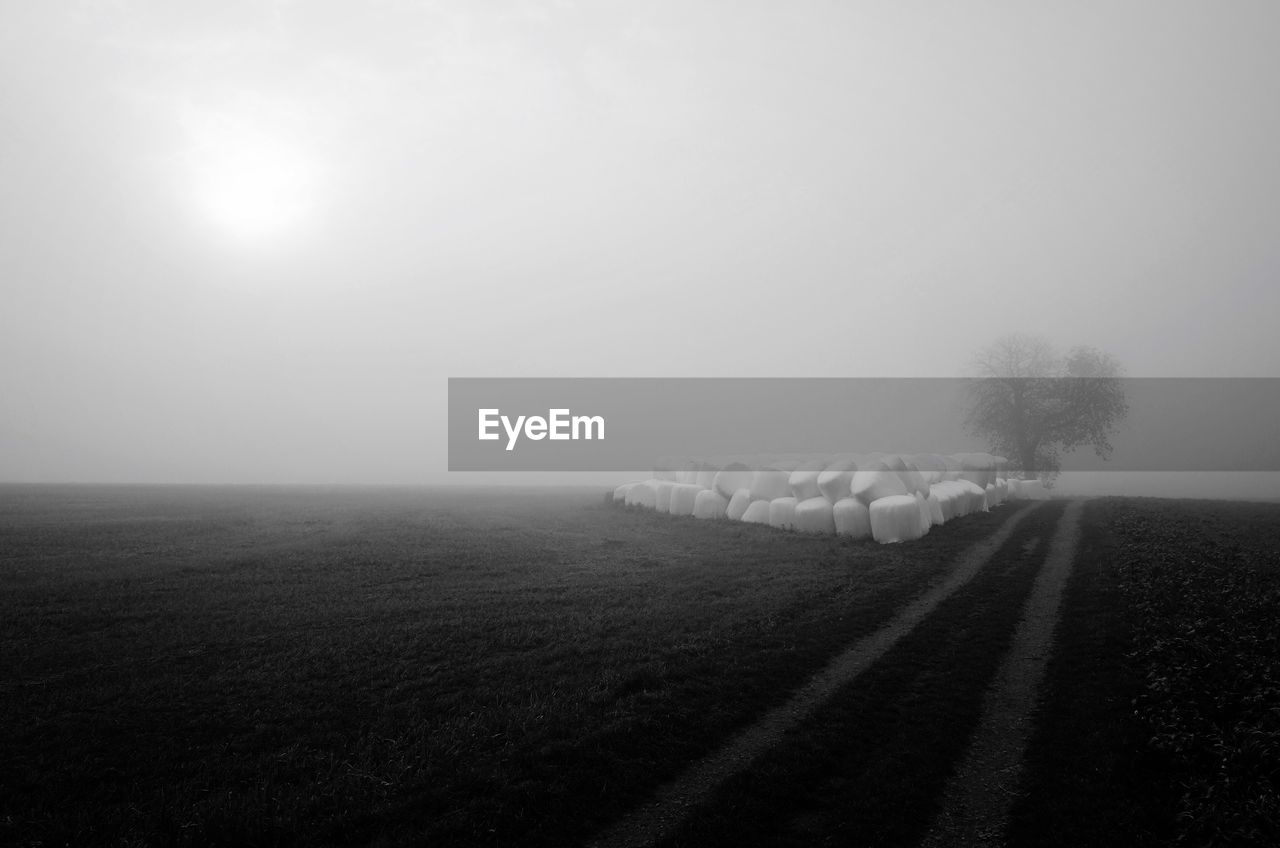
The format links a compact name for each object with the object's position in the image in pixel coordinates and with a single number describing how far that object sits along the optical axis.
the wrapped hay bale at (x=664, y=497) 38.12
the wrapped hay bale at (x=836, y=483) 27.56
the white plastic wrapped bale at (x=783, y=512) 28.67
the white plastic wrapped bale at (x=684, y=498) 35.97
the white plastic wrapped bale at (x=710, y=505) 33.94
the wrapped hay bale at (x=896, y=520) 24.73
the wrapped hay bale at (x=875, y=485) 26.52
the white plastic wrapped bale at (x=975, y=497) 33.88
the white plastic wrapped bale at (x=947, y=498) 30.06
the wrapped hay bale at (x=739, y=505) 32.41
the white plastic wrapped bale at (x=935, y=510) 28.17
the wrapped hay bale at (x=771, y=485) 31.83
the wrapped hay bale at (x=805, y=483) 29.67
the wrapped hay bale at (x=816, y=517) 26.94
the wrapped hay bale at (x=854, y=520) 25.77
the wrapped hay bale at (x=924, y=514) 25.89
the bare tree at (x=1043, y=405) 55.91
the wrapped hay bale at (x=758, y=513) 30.67
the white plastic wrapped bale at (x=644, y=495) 40.03
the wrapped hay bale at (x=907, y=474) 28.44
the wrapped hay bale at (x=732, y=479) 34.08
